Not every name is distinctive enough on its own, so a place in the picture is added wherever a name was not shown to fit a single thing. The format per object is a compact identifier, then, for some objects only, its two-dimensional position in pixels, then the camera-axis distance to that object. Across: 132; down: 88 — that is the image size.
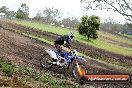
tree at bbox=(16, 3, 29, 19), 159.79
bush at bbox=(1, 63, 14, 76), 14.91
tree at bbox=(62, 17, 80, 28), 165.19
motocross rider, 17.58
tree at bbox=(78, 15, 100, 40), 57.11
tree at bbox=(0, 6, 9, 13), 144.55
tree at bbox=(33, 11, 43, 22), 154.48
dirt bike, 18.36
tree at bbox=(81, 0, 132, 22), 31.42
